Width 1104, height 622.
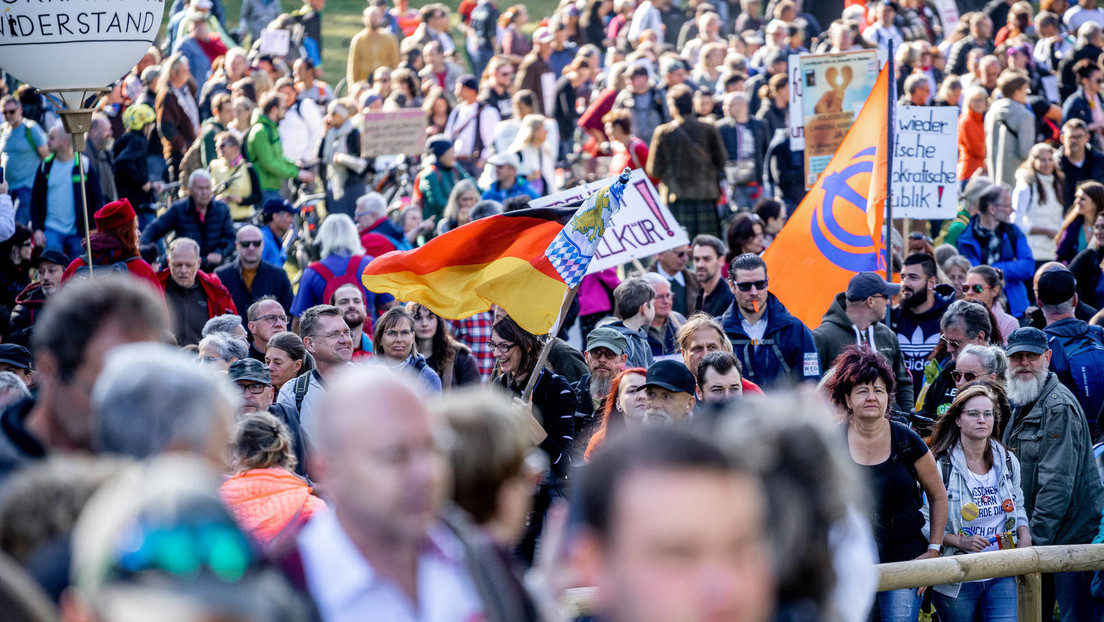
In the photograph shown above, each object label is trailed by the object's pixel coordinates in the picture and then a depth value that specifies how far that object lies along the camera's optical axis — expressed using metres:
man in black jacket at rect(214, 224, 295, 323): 21.56
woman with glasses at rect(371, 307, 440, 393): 16.42
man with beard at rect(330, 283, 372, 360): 17.89
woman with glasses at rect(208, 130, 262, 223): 28.52
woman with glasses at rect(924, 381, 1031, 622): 13.47
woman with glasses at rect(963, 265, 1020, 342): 19.92
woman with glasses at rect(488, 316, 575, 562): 13.62
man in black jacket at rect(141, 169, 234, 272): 23.70
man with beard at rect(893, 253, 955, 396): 18.86
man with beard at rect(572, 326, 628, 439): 16.08
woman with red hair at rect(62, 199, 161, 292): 18.55
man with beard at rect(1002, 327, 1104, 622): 14.59
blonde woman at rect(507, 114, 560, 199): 29.67
